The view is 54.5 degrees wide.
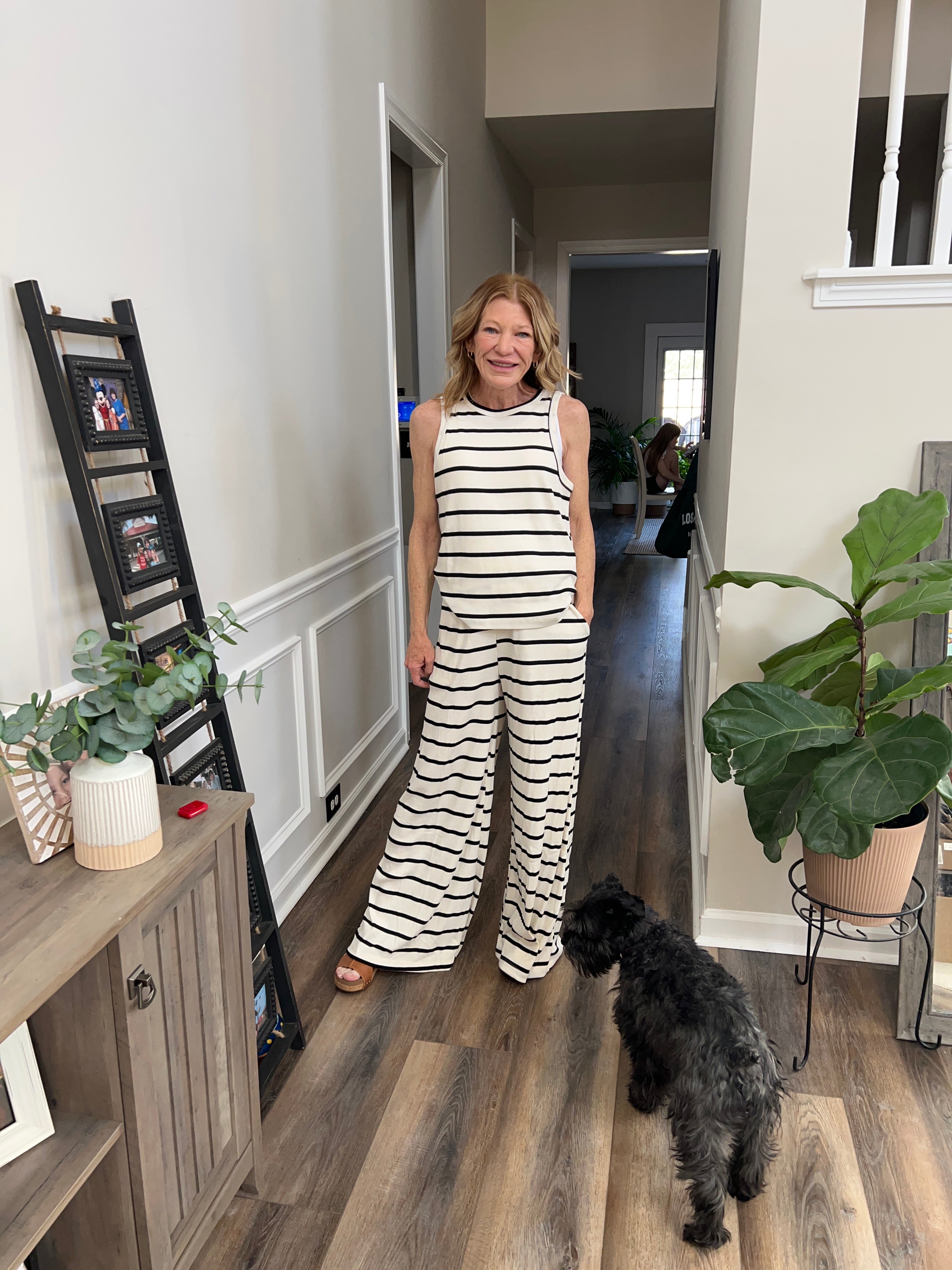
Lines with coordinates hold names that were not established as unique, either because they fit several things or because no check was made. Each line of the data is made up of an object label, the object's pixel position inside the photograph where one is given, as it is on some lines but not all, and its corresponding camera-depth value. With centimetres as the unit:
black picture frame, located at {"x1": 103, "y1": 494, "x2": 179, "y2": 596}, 148
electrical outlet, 270
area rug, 781
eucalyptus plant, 117
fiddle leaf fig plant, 160
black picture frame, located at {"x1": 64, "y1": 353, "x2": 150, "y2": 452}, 141
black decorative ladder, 137
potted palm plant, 959
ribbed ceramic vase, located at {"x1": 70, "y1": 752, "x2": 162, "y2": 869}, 118
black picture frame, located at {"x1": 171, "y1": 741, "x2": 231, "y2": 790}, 159
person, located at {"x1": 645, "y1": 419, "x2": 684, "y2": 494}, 813
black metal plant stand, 184
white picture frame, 113
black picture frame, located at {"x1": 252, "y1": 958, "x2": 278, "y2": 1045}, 176
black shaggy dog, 144
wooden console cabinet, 107
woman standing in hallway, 185
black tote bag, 446
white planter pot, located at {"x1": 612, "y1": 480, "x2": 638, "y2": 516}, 987
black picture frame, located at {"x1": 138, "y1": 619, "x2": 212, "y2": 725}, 154
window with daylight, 1001
